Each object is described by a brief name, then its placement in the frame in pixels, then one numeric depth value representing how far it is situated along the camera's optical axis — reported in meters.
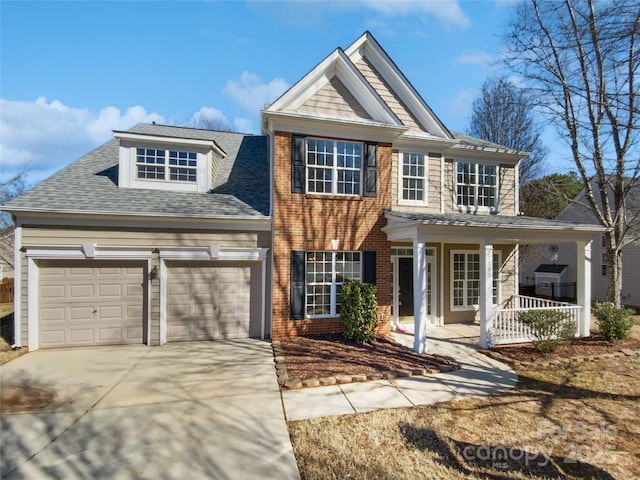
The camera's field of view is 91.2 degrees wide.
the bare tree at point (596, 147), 10.60
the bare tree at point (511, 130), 18.98
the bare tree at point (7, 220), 13.85
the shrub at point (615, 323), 9.09
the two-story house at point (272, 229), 8.25
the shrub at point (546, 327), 8.02
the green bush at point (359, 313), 8.55
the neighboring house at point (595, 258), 16.95
